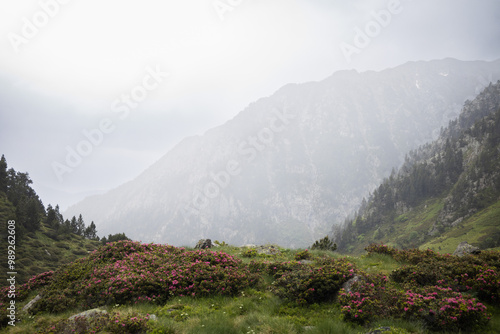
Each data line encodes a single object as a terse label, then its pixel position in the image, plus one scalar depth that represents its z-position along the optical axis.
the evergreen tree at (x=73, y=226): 75.71
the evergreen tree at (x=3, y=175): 69.44
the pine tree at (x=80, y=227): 83.12
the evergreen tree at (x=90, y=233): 86.06
